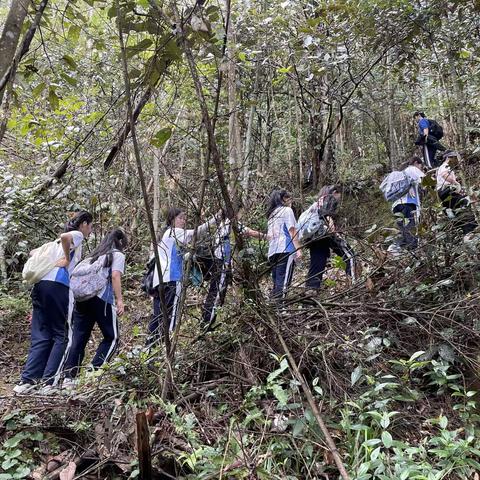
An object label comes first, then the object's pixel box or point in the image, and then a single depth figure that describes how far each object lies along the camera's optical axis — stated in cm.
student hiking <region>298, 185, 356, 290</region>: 525
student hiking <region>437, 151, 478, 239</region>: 422
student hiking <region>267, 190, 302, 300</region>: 557
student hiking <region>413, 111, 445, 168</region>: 912
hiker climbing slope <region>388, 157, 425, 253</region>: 626
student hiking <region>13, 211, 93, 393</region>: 472
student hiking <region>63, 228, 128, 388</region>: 506
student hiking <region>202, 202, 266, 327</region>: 380
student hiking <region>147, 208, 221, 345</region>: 446
